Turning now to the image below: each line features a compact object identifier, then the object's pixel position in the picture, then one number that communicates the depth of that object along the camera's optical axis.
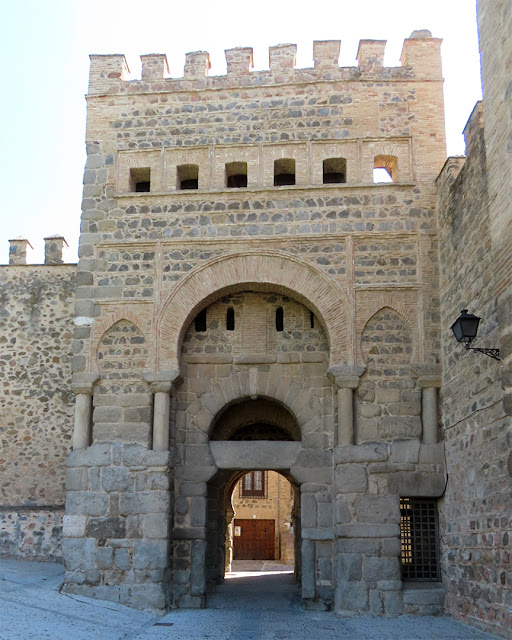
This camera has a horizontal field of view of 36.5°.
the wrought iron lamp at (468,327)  7.91
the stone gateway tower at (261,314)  10.24
